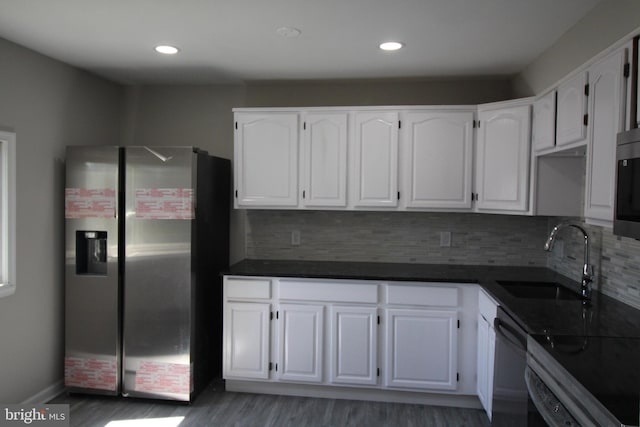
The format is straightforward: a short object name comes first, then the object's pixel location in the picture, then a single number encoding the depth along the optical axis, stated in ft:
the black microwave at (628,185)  4.89
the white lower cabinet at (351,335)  9.63
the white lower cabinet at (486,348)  8.36
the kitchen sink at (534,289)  9.04
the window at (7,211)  8.75
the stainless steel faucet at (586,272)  7.99
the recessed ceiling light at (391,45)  8.75
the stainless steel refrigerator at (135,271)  9.66
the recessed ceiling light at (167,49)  9.16
